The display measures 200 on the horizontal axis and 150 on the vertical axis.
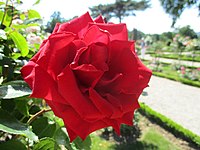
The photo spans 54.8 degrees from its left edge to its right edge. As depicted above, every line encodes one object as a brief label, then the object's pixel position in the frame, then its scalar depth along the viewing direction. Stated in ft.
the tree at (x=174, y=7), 51.28
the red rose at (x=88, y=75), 0.76
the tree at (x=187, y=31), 86.97
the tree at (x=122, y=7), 82.22
